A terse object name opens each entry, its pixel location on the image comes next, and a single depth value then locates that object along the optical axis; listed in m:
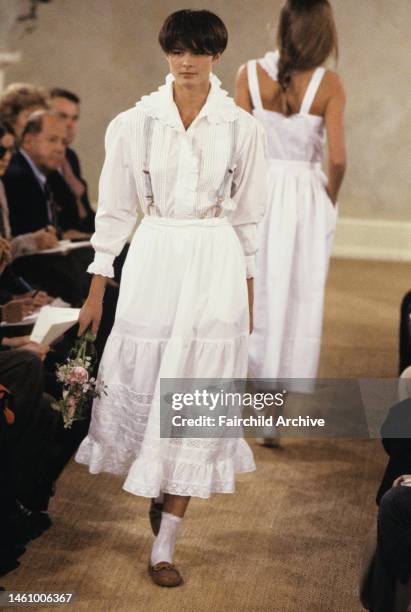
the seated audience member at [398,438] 6.18
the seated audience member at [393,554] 5.15
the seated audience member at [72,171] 12.32
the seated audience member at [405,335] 8.34
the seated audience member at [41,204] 9.74
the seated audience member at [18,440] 6.36
